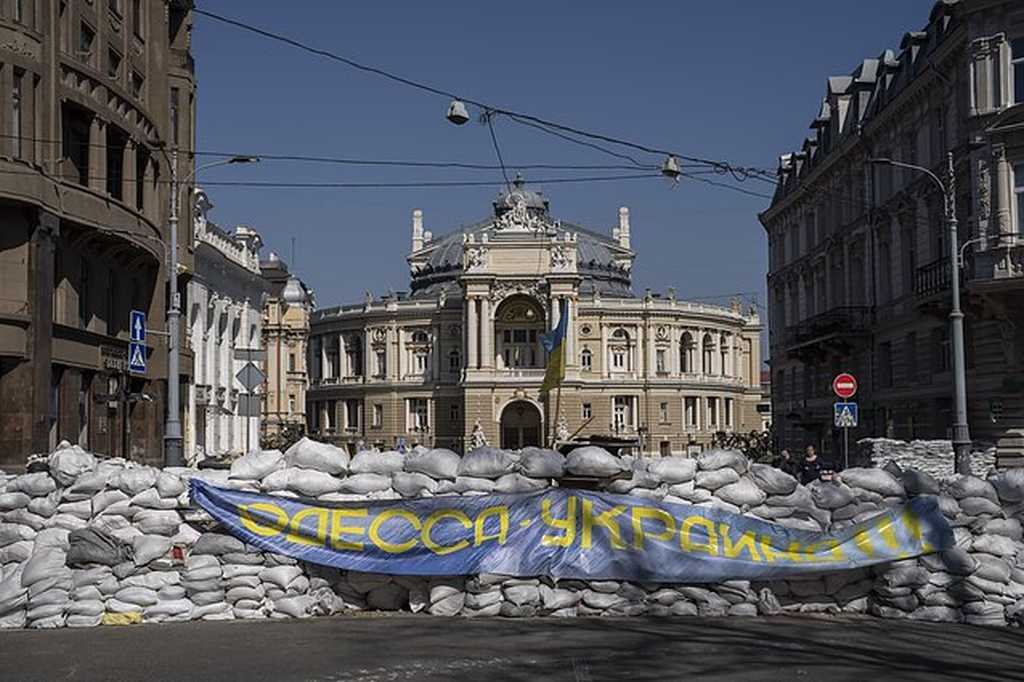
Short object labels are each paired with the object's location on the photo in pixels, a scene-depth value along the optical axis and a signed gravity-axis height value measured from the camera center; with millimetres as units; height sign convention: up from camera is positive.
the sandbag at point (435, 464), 13273 -549
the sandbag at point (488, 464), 13258 -559
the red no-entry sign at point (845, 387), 25188 +380
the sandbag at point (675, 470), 13281 -662
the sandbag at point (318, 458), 13242 -457
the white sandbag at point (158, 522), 12719 -1067
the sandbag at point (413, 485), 13188 -761
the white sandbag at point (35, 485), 12844 -669
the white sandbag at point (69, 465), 12930 -479
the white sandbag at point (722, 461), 13281 -571
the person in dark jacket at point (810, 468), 22828 -1170
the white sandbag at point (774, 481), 13250 -800
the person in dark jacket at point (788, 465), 31189 -1522
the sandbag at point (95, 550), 12367 -1305
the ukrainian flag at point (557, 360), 40250 +1746
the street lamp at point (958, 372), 23484 +607
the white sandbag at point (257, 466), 13148 -527
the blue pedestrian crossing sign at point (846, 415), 25281 -197
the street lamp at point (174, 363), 23031 +1072
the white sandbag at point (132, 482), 12859 -657
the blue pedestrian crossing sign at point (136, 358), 25031 +1234
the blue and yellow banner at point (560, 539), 12641 -1334
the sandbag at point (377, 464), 13320 -539
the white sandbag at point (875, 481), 13164 -819
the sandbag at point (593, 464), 13141 -578
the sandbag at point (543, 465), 13273 -579
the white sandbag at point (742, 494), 13203 -926
